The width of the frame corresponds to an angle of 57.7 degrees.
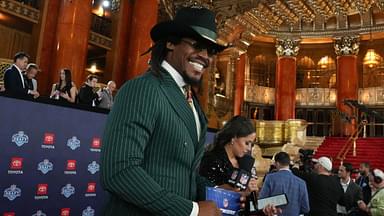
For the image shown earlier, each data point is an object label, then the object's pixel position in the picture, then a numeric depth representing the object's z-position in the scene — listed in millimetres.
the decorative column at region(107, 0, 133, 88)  11773
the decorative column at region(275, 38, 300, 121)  20359
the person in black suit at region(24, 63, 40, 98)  5460
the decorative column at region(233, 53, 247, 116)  19656
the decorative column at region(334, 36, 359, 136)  19361
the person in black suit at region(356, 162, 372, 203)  5344
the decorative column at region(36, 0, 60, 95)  9712
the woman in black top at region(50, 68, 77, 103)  5570
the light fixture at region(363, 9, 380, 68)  20359
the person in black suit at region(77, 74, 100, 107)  5852
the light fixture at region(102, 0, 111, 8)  14391
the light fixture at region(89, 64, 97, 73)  15991
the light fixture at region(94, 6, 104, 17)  14623
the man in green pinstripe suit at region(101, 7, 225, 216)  1014
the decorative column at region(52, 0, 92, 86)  9188
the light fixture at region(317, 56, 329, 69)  21938
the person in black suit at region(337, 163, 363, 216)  4879
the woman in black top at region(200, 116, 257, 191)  2584
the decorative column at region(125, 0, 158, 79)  11070
